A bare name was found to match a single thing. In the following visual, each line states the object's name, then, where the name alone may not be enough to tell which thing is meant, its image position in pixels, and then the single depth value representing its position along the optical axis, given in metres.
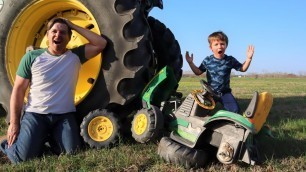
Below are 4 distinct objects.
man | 3.06
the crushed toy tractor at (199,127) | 2.48
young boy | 3.98
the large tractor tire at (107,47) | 3.06
